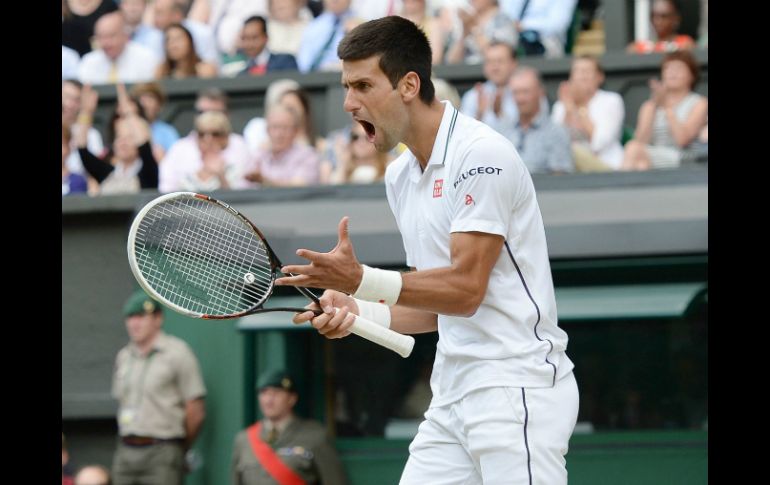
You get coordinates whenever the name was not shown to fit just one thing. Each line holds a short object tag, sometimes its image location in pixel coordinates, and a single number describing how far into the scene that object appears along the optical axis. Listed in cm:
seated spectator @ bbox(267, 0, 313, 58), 2031
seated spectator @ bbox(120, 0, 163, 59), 2127
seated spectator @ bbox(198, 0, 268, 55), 2091
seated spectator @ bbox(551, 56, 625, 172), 1734
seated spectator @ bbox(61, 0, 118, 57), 2184
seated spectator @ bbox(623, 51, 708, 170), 1708
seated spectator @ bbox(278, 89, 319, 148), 1837
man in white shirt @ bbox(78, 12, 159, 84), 2108
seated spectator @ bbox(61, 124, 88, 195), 1981
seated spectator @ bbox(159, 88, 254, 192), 1847
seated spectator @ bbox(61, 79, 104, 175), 2006
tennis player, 855
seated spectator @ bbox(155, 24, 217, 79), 2070
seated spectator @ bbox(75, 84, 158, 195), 1936
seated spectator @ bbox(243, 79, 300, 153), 1867
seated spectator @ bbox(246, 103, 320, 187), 1825
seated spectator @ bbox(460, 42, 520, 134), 1781
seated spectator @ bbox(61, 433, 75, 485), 1750
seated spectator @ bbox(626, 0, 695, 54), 1880
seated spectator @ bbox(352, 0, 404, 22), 1973
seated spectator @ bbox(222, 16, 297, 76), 2012
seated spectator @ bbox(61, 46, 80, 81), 2155
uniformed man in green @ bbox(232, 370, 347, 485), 1614
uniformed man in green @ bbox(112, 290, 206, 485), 1687
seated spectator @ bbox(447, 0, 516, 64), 1905
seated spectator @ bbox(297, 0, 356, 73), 1978
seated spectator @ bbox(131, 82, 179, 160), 1973
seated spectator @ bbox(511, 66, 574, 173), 1703
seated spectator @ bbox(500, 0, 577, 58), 1891
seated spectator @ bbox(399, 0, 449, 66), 1916
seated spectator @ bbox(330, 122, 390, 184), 1777
